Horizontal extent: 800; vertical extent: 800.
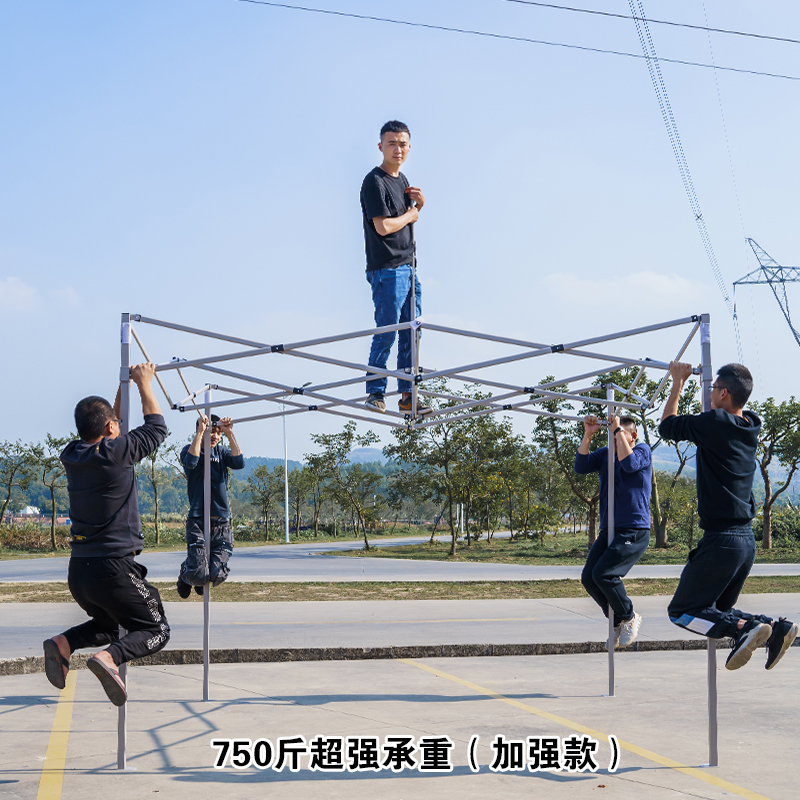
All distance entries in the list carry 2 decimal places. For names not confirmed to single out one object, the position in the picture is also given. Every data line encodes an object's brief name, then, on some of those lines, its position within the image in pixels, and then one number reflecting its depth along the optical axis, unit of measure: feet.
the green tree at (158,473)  128.77
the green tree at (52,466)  109.81
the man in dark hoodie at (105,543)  15.90
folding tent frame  17.94
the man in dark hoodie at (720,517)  16.39
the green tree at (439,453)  100.68
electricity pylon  195.13
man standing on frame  19.16
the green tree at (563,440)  99.09
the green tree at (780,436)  106.01
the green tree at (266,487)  158.51
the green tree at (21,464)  111.45
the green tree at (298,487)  159.02
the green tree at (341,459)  122.93
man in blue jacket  23.72
